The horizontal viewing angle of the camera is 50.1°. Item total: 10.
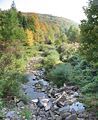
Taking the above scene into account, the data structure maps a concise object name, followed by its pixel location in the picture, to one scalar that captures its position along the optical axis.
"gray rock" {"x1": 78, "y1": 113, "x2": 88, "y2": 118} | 3.92
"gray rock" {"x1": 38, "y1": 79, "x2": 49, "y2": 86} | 6.73
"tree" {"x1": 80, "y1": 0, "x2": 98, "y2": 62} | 4.61
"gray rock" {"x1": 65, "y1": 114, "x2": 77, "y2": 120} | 3.86
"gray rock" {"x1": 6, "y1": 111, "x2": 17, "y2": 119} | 4.09
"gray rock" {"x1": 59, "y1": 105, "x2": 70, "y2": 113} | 4.20
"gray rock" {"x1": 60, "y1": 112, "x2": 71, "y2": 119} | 4.01
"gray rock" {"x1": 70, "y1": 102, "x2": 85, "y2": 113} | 4.13
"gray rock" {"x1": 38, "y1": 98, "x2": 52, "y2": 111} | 4.61
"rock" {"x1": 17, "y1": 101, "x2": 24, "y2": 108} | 4.71
